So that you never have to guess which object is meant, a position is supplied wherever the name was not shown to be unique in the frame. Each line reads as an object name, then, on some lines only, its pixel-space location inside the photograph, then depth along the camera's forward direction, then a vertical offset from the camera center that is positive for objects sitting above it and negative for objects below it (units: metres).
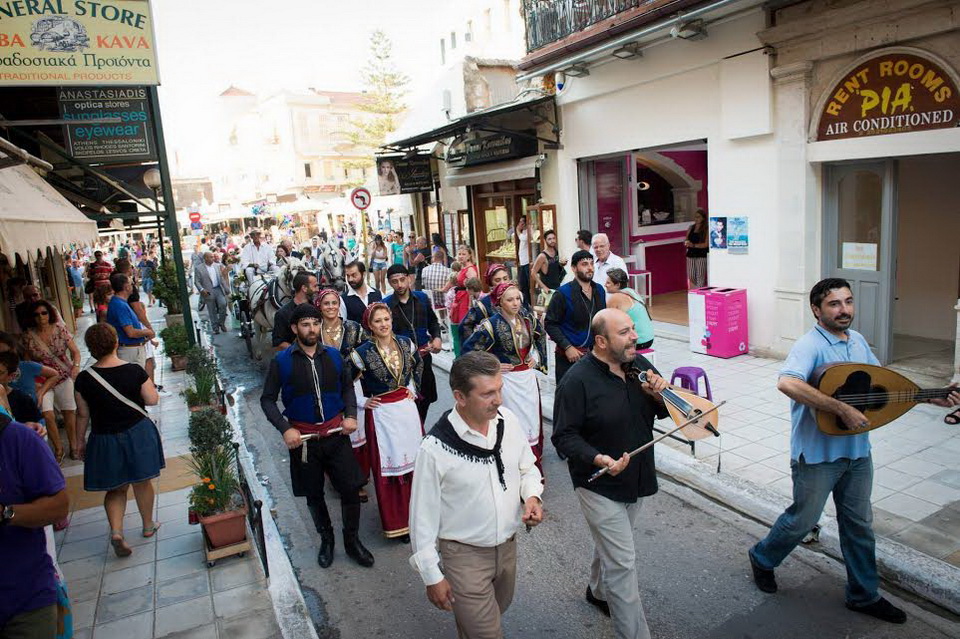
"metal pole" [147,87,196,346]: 8.55 +0.50
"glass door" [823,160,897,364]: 8.41 -0.64
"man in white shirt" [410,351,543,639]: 3.03 -1.29
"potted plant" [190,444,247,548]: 4.98 -2.02
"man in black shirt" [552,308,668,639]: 3.52 -1.24
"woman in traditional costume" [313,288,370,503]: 5.89 -0.99
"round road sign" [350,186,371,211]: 16.84 +0.63
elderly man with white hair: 8.82 -0.66
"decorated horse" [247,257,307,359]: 11.69 -1.16
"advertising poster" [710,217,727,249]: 10.42 -0.51
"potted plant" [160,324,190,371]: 11.42 -1.87
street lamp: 11.53 +0.97
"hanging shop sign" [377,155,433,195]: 19.28 +1.31
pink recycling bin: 9.84 -1.78
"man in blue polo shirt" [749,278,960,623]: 3.85 -1.54
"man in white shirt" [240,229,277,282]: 15.07 -0.59
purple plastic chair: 6.76 -1.74
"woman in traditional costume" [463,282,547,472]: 5.89 -1.17
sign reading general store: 6.87 +2.10
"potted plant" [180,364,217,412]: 7.82 -1.86
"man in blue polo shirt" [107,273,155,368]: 8.73 -1.13
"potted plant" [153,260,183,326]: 13.86 -1.13
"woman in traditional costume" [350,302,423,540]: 5.24 -1.52
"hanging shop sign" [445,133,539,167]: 14.62 +1.51
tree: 38.66 +6.86
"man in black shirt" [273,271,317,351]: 7.02 -0.89
